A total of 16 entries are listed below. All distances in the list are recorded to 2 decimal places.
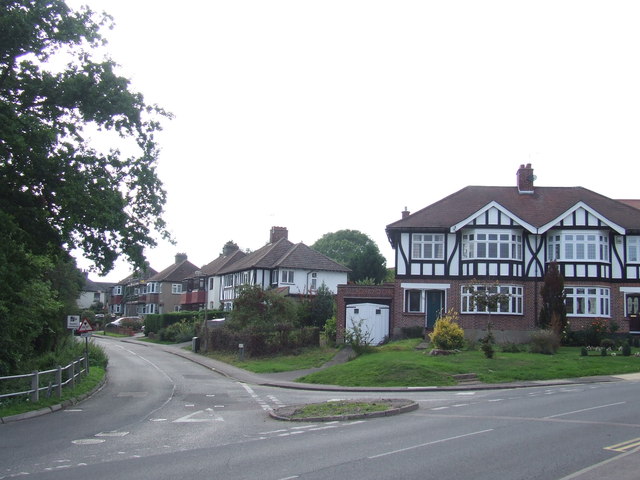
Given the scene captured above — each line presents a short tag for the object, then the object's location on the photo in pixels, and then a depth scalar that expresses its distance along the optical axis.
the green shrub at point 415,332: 39.41
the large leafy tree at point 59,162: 17.48
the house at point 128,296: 94.31
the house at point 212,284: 73.12
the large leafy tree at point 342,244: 93.62
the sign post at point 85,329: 30.54
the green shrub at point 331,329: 41.50
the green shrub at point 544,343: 32.00
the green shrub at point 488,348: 29.81
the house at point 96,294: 122.84
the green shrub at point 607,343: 34.03
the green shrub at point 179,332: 58.72
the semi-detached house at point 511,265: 38.53
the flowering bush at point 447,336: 32.31
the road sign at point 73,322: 30.40
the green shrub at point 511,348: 32.94
